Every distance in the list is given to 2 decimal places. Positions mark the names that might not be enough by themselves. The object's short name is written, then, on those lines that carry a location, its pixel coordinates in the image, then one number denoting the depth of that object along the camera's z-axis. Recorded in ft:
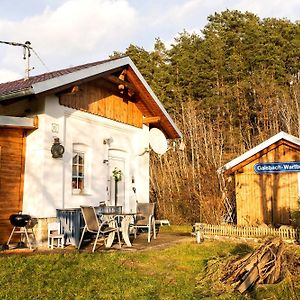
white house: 28.76
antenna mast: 36.47
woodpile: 17.97
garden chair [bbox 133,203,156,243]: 33.68
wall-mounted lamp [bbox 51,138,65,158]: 29.76
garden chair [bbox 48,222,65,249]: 27.98
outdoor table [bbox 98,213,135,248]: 28.71
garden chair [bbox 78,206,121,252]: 25.99
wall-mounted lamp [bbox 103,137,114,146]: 36.60
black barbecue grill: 26.76
